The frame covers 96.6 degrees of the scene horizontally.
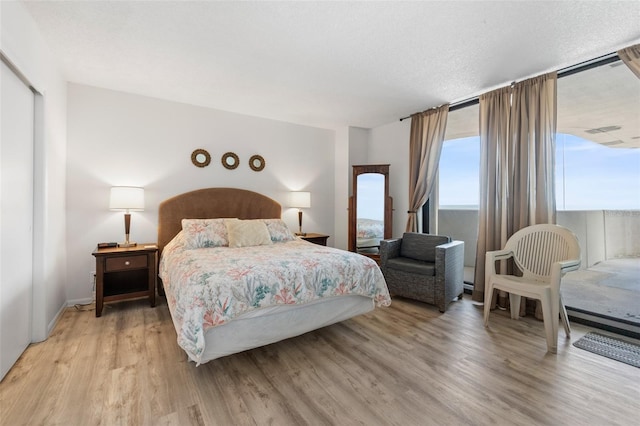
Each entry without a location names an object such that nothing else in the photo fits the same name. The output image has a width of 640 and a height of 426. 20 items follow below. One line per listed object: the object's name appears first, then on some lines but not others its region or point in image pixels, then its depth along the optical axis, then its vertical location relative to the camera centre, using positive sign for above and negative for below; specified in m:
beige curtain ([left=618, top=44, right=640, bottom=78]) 2.32 +1.29
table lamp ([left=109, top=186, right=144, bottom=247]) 3.17 +0.15
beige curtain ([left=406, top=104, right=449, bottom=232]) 3.97 +0.87
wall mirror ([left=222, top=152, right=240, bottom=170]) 4.12 +0.78
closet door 1.86 -0.02
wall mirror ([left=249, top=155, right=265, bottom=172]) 4.33 +0.78
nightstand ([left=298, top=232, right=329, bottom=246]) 4.33 -0.38
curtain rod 2.55 +1.40
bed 1.88 -0.55
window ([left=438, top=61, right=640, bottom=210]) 2.67 +0.74
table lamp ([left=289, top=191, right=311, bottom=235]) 4.50 +0.21
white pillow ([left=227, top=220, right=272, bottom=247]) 3.32 -0.24
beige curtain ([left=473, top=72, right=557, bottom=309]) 2.88 +0.56
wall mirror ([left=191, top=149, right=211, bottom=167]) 3.89 +0.77
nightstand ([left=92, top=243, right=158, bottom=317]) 2.93 -0.71
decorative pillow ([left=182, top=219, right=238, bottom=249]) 3.20 -0.23
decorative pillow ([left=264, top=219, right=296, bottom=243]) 3.71 -0.23
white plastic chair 2.32 -0.51
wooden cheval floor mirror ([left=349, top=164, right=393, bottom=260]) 4.48 +0.07
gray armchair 3.13 -0.63
